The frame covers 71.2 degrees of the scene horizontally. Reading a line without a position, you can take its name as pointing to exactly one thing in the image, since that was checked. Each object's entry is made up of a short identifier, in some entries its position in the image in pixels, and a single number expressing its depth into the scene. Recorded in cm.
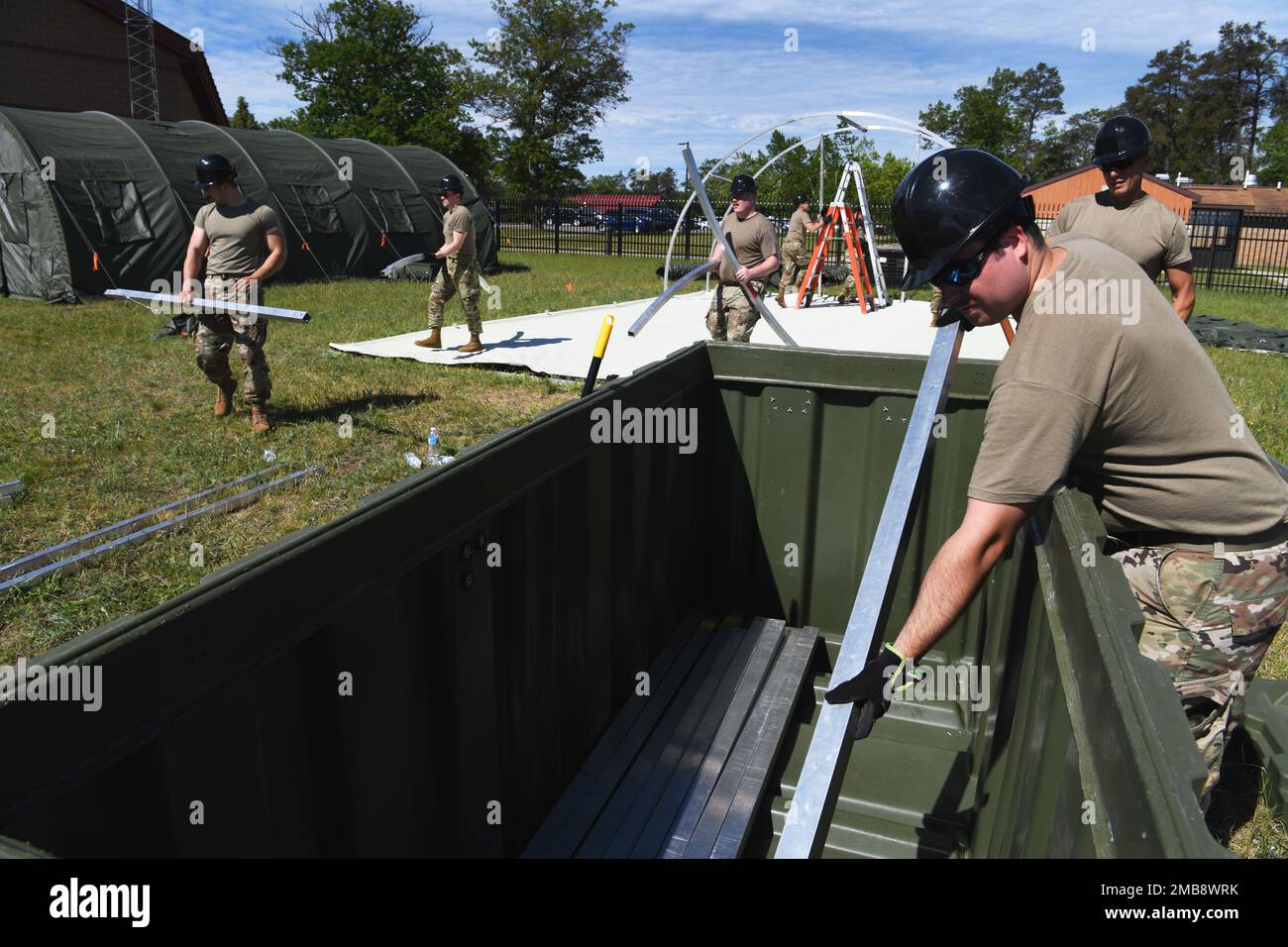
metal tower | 3209
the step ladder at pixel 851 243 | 1633
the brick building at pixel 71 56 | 2950
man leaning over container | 207
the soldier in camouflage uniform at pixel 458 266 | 1091
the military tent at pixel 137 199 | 1448
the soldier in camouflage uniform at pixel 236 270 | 759
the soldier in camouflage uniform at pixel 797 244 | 1688
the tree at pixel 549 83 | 5238
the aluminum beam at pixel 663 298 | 751
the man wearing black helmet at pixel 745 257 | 895
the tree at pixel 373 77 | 4391
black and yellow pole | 380
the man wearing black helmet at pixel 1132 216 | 481
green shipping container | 138
